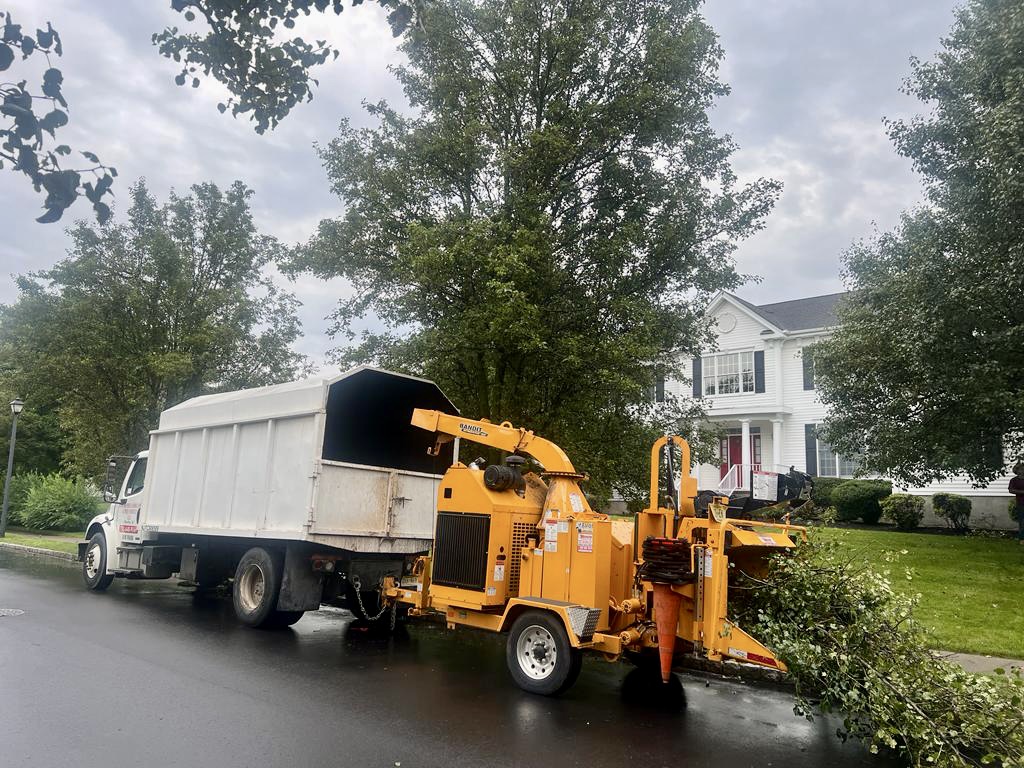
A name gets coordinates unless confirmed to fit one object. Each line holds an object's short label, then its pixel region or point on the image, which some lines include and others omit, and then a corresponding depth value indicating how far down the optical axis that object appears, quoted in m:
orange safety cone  6.34
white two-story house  26.53
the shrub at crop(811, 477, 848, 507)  23.47
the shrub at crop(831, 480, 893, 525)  22.59
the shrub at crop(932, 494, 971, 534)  21.56
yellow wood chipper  6.27
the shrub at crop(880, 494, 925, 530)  21.27
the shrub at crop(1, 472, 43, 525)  28.44
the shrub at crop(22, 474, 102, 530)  25.69
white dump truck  9.32
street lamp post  20.64
